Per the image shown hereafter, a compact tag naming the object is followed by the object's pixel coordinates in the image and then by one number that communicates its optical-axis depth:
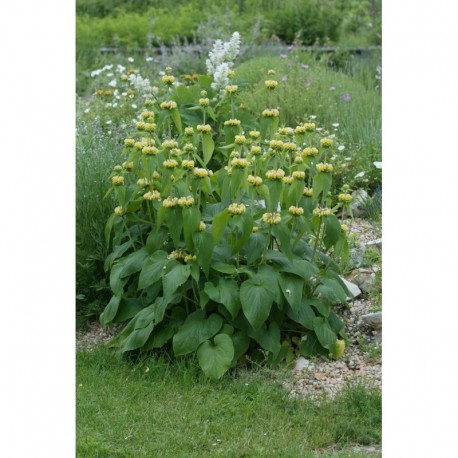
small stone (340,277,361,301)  4.15
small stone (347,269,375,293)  4.25
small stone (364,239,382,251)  4.52
